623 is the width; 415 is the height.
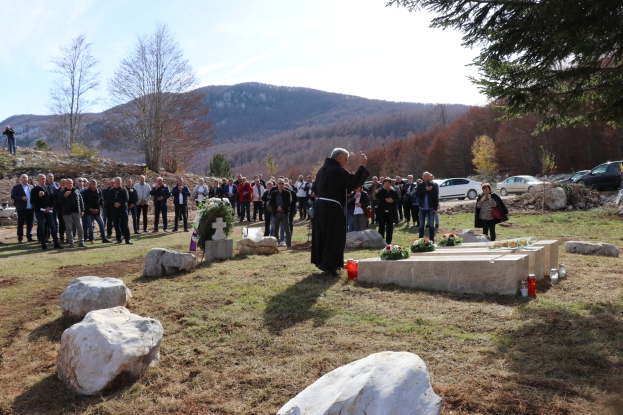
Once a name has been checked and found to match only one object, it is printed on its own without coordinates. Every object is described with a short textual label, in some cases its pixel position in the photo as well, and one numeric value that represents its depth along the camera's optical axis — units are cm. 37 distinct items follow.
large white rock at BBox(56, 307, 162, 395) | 453
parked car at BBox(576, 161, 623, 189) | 2717
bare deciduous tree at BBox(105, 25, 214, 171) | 3531
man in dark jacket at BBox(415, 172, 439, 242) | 1348
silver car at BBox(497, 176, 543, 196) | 3218
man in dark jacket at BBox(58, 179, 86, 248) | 1364
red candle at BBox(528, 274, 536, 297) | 691
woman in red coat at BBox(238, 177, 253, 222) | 2114
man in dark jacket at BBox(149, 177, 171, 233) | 1775
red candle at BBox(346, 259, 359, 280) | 803
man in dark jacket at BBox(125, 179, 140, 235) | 1631
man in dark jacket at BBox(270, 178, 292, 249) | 1312
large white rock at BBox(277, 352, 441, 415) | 300
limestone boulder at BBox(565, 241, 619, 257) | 1105
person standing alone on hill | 2925
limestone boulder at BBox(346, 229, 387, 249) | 1230
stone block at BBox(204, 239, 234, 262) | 1050
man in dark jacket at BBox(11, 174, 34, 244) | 1457
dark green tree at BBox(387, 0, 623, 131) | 517
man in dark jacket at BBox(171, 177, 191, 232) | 1803
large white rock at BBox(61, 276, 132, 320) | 634
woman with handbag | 1190
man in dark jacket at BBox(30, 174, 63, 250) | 1375
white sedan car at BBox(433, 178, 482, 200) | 3169
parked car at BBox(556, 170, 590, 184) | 3007
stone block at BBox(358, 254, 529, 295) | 701
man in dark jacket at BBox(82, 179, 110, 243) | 1416
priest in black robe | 838
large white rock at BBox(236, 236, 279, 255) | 1131
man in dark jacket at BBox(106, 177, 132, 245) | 1440
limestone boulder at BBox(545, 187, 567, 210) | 2334
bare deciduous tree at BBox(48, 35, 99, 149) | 4044
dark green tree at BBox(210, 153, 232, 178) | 3994
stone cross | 1060
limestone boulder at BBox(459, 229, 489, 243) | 1177
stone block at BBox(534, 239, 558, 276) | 845
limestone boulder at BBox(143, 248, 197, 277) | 898
